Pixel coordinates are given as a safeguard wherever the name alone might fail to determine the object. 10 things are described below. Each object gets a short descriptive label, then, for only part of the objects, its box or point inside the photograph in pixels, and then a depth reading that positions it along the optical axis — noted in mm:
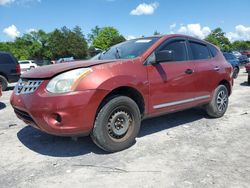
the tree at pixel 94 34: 69269
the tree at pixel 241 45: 74800
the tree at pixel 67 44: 50455
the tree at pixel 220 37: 73948
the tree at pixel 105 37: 62206
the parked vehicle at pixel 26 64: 27739
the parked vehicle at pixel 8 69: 8963
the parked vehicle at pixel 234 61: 12179
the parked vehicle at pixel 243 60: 22135
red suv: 2758
